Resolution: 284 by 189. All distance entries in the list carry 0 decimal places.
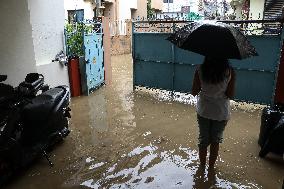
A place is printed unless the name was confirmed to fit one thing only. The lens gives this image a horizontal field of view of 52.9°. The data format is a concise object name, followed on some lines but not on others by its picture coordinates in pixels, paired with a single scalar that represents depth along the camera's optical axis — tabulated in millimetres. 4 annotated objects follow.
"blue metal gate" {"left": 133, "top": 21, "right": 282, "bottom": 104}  6258
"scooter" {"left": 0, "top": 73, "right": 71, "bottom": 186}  3535
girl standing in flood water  3457
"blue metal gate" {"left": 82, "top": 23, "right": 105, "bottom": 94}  8109
